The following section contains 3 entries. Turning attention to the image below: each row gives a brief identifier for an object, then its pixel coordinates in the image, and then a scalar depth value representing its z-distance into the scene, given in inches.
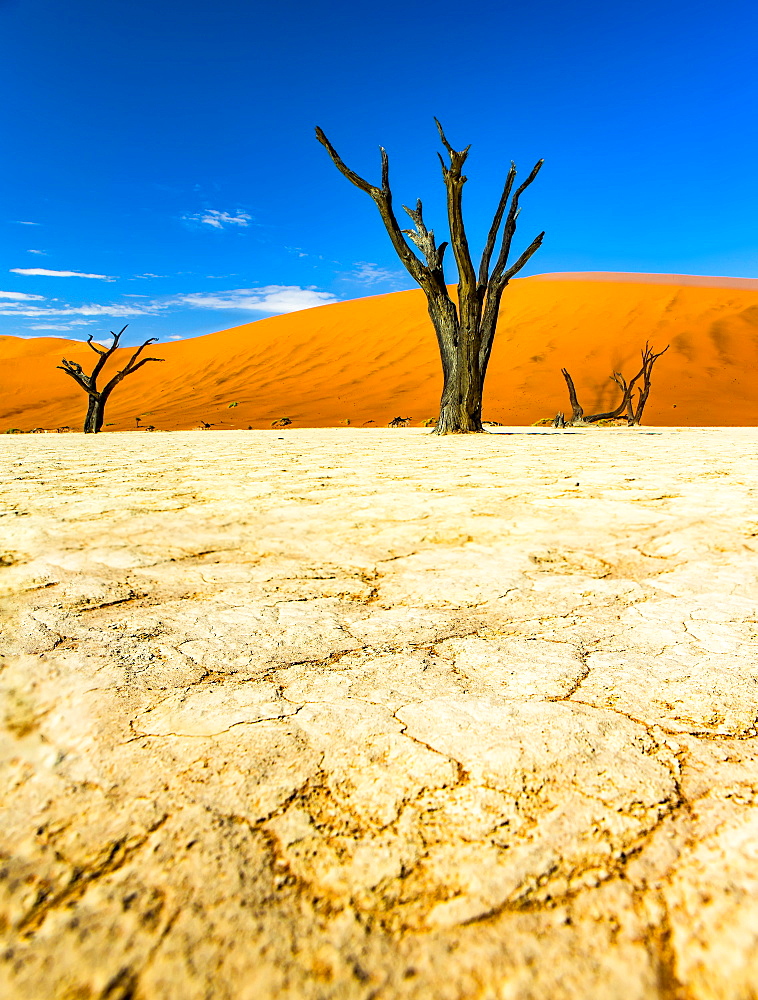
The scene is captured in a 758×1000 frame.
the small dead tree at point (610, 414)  550.6
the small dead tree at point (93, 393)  519.2
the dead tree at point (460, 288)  317.7
